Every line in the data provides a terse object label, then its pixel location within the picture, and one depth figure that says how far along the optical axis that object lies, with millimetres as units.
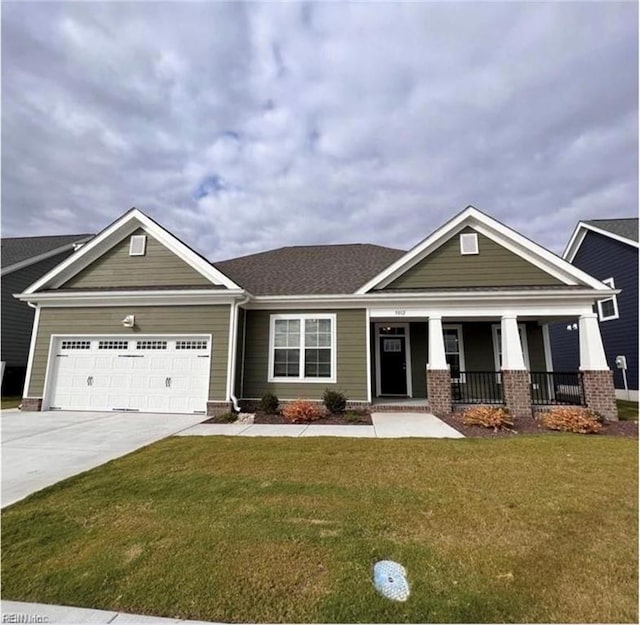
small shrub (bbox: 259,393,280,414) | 9797
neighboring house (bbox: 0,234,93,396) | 15883
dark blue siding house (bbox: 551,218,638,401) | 14039
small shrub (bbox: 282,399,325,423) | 8922
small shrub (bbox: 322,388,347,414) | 9727
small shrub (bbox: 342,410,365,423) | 8884
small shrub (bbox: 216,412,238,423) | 9009
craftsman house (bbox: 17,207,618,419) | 10211
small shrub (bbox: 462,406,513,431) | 7891
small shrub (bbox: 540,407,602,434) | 7727
